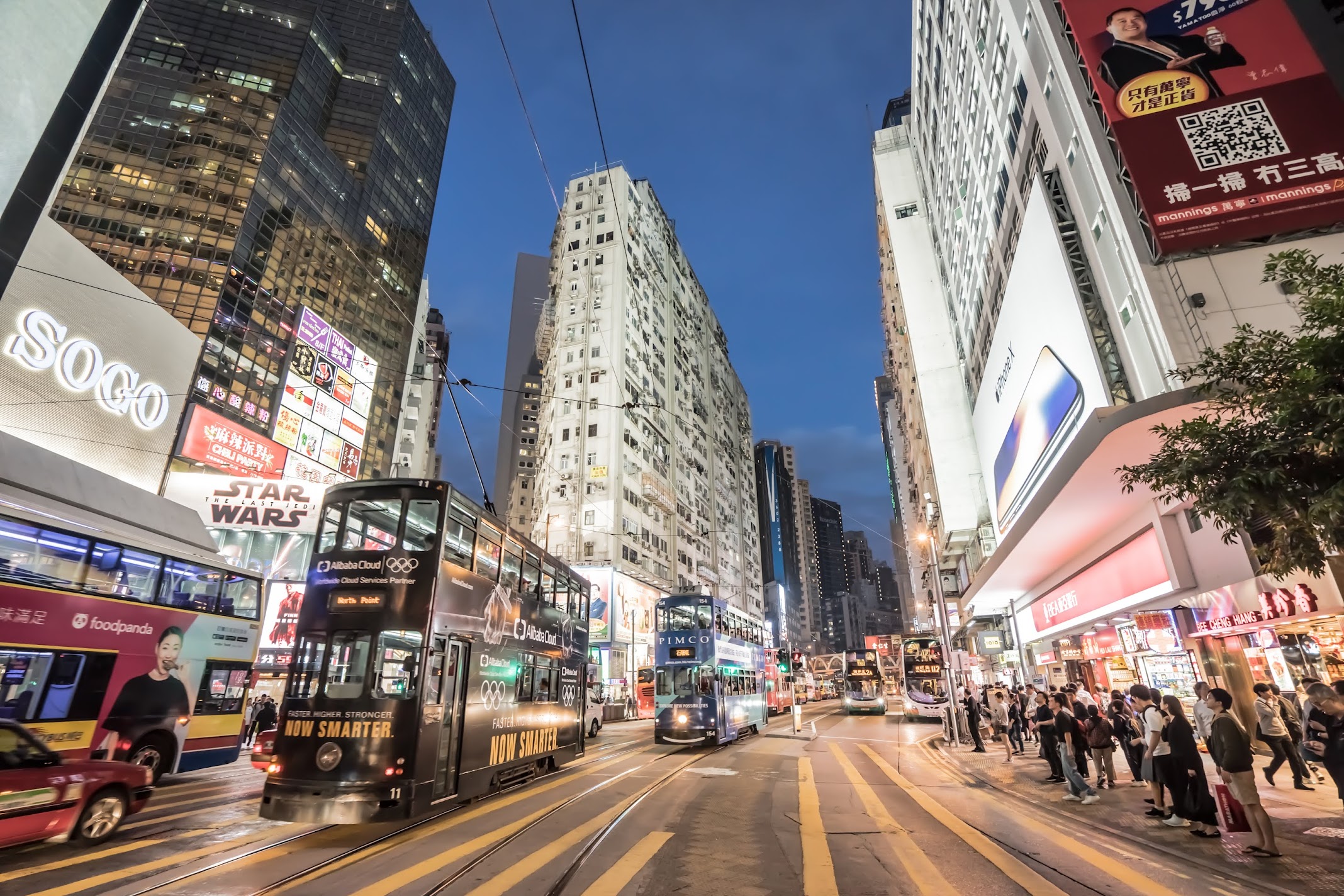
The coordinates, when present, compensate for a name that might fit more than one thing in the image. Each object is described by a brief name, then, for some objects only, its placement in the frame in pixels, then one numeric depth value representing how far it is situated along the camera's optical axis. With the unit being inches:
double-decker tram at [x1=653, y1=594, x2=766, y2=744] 714.8
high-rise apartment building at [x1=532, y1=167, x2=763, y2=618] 1852.9
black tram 289.7
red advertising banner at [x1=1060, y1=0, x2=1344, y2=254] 474.9
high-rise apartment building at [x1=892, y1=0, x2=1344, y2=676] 472.4
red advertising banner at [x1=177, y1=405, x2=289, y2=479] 967.0
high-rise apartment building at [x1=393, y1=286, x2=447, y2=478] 2829.7
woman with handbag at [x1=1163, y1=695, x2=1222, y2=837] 272.2
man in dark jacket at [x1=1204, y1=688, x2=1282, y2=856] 233.8
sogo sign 575.2
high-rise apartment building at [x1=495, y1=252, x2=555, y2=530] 3725.4
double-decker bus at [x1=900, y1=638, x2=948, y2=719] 1188.5
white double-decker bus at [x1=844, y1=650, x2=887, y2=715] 1398.9
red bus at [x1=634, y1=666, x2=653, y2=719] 1478.8
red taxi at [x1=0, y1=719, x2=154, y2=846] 243.0
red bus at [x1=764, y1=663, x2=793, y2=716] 1255.8
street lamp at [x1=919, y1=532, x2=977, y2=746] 720.3
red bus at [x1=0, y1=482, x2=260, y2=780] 343.6
